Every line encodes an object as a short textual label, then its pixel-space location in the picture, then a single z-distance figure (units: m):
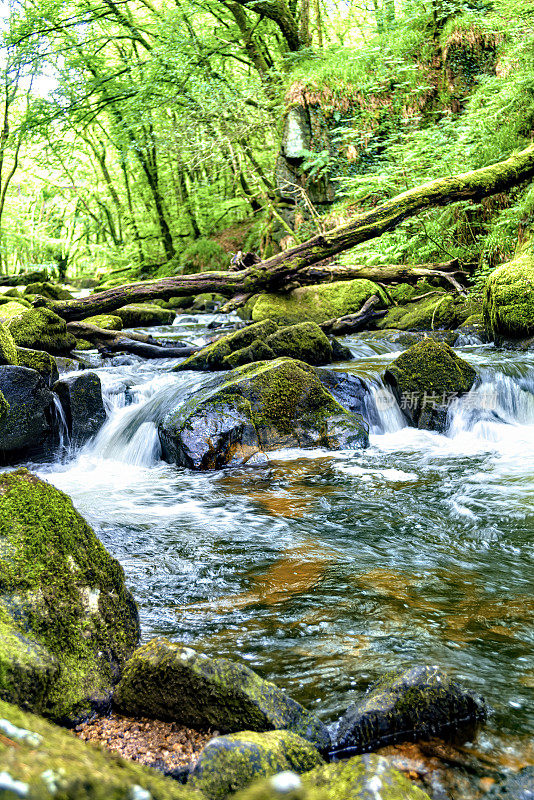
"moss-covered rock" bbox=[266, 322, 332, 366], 8.70
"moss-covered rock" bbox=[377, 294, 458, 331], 10.99
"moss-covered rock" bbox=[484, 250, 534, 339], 8.91
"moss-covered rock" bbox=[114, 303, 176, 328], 13.25
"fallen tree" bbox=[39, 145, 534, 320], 9.98
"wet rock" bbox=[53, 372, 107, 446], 7.41
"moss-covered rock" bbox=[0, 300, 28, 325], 11.61
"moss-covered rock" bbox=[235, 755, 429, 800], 1.27
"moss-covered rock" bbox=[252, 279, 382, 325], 11.62
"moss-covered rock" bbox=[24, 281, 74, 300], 15.41
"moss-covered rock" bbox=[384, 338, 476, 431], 7.35
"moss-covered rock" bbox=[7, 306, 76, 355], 9.55
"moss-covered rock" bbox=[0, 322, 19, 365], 6.73
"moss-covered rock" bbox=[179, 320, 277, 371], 9.03
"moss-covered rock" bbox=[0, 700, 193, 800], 0.62
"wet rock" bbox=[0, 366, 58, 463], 6.56
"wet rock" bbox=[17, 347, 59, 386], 7.23
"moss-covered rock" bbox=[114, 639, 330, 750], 1.89
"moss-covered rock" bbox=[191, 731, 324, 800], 1.53
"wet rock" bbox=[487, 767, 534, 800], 1.77
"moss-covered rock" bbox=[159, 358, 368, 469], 6.20
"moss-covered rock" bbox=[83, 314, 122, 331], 11.99
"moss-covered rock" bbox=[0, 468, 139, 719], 1.90
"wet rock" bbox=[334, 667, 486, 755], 1.97
